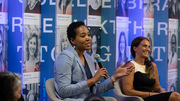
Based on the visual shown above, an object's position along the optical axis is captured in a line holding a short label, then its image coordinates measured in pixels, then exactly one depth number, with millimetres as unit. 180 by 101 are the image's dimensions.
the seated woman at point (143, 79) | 6662
